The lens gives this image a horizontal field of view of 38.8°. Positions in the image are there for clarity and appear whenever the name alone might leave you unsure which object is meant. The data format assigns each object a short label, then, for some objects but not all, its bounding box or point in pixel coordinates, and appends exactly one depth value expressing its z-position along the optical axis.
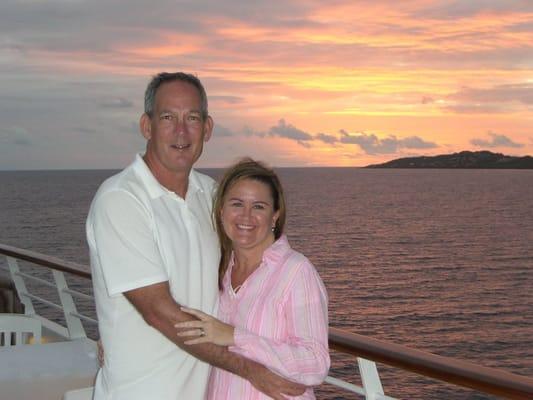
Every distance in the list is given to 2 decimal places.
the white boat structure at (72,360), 1.62
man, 1.61
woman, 1.57
